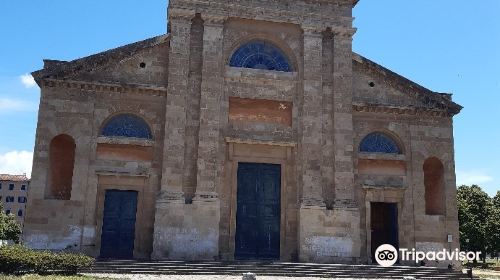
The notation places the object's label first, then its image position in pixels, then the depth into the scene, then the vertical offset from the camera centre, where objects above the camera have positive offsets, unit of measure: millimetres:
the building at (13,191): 81500 +3174
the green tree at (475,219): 41062 +588
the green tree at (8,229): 50375 -2086
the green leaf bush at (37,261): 14023 -1545
